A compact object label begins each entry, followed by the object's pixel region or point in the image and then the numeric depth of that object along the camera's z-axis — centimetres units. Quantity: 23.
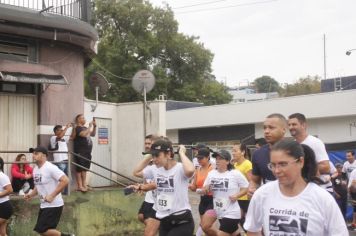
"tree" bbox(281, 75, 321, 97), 6047
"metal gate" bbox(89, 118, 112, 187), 1809
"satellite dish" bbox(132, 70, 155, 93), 1669
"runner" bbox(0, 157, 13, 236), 976
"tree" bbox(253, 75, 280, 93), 9456
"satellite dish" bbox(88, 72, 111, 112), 1680
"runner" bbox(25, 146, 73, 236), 922
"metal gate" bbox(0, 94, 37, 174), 1259
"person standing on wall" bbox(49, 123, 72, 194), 1220
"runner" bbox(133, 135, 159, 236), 798
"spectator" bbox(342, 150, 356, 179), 1491
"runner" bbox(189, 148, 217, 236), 988
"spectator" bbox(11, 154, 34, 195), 1197
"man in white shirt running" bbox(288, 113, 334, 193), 658
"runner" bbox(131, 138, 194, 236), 707
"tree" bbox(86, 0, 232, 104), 3491
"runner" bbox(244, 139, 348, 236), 369
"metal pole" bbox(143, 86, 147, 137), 1814
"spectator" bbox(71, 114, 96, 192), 1256
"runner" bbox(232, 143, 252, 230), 962
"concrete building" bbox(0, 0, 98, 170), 1223
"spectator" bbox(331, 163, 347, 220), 1409
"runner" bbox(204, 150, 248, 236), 904
